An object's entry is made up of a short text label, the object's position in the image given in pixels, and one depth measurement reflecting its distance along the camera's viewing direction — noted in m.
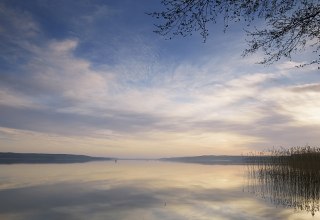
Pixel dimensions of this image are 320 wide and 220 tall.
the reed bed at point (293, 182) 7.67
